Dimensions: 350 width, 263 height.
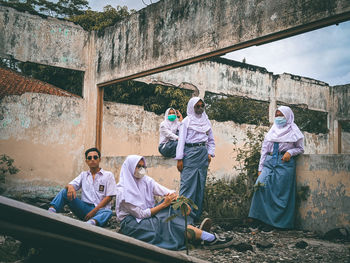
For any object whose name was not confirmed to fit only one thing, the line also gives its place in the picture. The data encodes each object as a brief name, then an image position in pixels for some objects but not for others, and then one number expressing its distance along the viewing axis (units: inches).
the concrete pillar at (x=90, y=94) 334.6
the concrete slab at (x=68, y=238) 50.9
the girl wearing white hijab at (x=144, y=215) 145.9
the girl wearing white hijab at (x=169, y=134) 236.7
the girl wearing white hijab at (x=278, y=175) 189.5
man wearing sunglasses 166.2
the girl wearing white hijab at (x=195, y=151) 187.5
